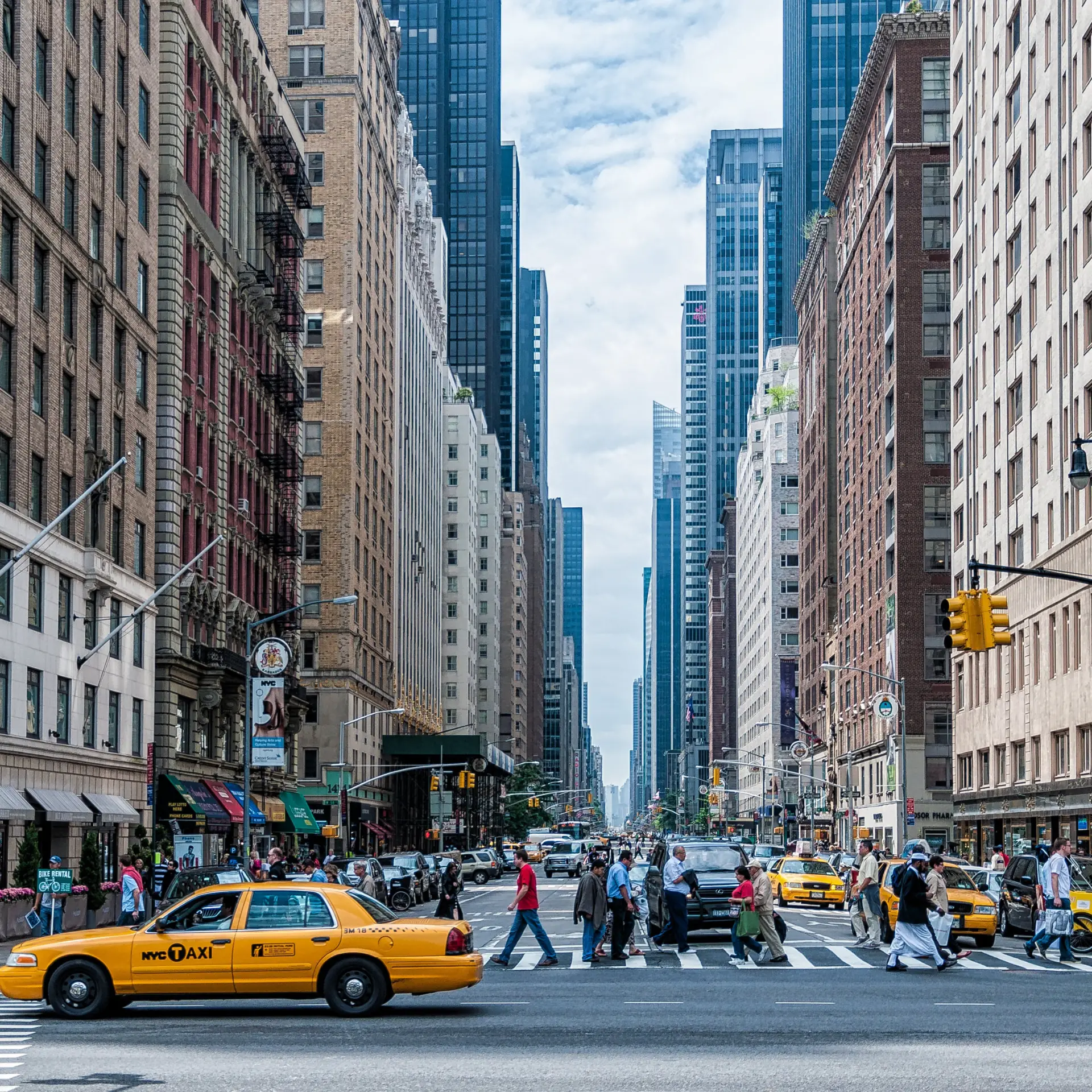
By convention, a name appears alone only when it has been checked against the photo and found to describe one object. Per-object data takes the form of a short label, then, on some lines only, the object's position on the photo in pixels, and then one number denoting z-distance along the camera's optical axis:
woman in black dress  33.47
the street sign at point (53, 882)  32.66
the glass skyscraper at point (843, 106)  197.50
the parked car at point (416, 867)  53.91
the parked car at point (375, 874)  45.41
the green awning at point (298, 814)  75.69
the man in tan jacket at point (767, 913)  28.42
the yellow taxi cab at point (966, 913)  33.16
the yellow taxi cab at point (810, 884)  52.16
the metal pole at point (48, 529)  33.84
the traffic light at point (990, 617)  30.69
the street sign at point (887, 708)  80.00
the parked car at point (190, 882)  26.27
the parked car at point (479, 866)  85.12
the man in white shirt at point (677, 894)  30.67
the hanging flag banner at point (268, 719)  52.62
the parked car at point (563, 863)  91.06
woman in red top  28.33
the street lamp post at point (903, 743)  70.75
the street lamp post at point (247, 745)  49.88
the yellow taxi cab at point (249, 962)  19.83
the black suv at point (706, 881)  31.97
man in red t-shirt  27.97
